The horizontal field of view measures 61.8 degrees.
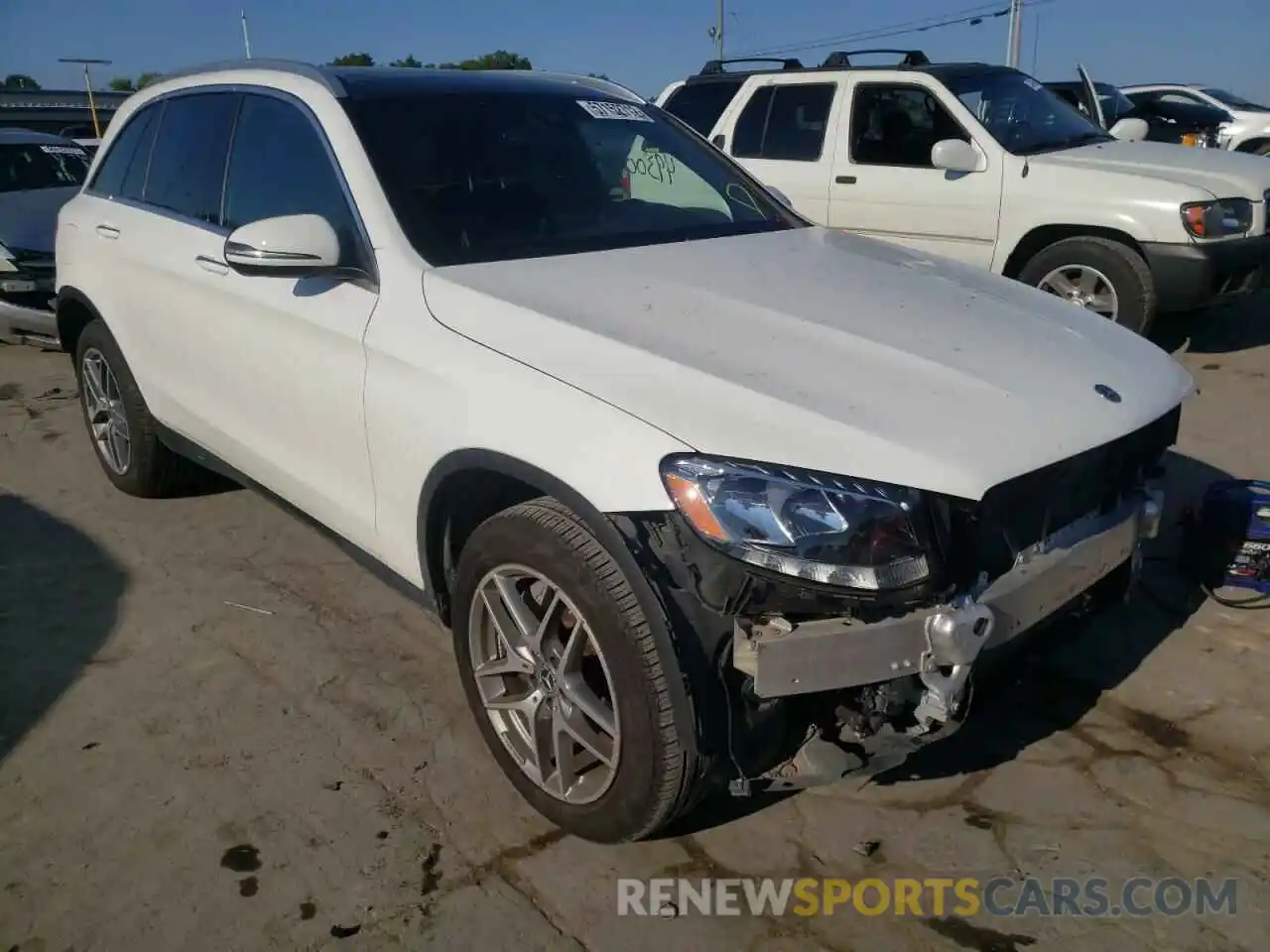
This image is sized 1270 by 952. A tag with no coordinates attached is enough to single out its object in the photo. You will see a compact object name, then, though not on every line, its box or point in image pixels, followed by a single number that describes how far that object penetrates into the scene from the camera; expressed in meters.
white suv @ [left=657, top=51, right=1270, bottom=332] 6.31
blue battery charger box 3.63
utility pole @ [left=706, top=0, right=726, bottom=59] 44.09
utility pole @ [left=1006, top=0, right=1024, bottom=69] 29.19
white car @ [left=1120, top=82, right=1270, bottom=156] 16.73
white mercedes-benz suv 2.09
